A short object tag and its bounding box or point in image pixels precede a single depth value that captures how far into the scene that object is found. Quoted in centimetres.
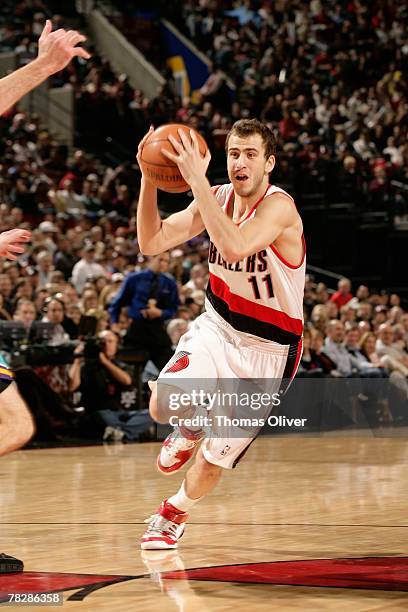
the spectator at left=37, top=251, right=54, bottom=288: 1422
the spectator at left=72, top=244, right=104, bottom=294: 1479
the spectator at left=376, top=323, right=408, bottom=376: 1523
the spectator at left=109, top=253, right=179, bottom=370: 1265
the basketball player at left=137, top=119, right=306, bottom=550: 568
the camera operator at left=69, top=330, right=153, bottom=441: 1223
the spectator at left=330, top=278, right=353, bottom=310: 1742
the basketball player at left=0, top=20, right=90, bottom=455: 465
